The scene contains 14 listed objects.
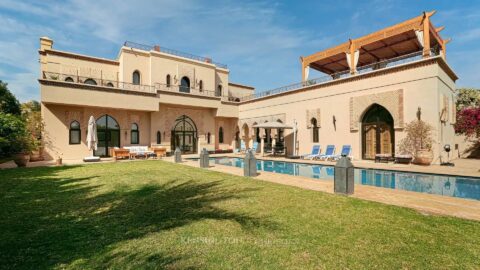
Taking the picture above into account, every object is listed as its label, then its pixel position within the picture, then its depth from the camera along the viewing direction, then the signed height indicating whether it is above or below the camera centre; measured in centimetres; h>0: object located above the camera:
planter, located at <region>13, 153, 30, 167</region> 1213 -98
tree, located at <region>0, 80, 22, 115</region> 2452 +421
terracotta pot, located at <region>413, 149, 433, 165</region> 1134 -91
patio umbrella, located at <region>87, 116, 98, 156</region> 1546 +28
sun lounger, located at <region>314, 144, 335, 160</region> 1498 -94
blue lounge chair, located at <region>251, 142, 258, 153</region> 2086 -63
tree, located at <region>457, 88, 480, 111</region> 2112 +374
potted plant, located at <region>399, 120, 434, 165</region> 1145 -20
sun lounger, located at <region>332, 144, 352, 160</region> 1448 -71
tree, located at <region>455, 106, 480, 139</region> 1575 +102
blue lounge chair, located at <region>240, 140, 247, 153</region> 2241 -77
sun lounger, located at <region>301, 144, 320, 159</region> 1580 -98
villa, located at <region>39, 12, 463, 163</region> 1256 +268
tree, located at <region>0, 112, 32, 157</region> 1341 +24
